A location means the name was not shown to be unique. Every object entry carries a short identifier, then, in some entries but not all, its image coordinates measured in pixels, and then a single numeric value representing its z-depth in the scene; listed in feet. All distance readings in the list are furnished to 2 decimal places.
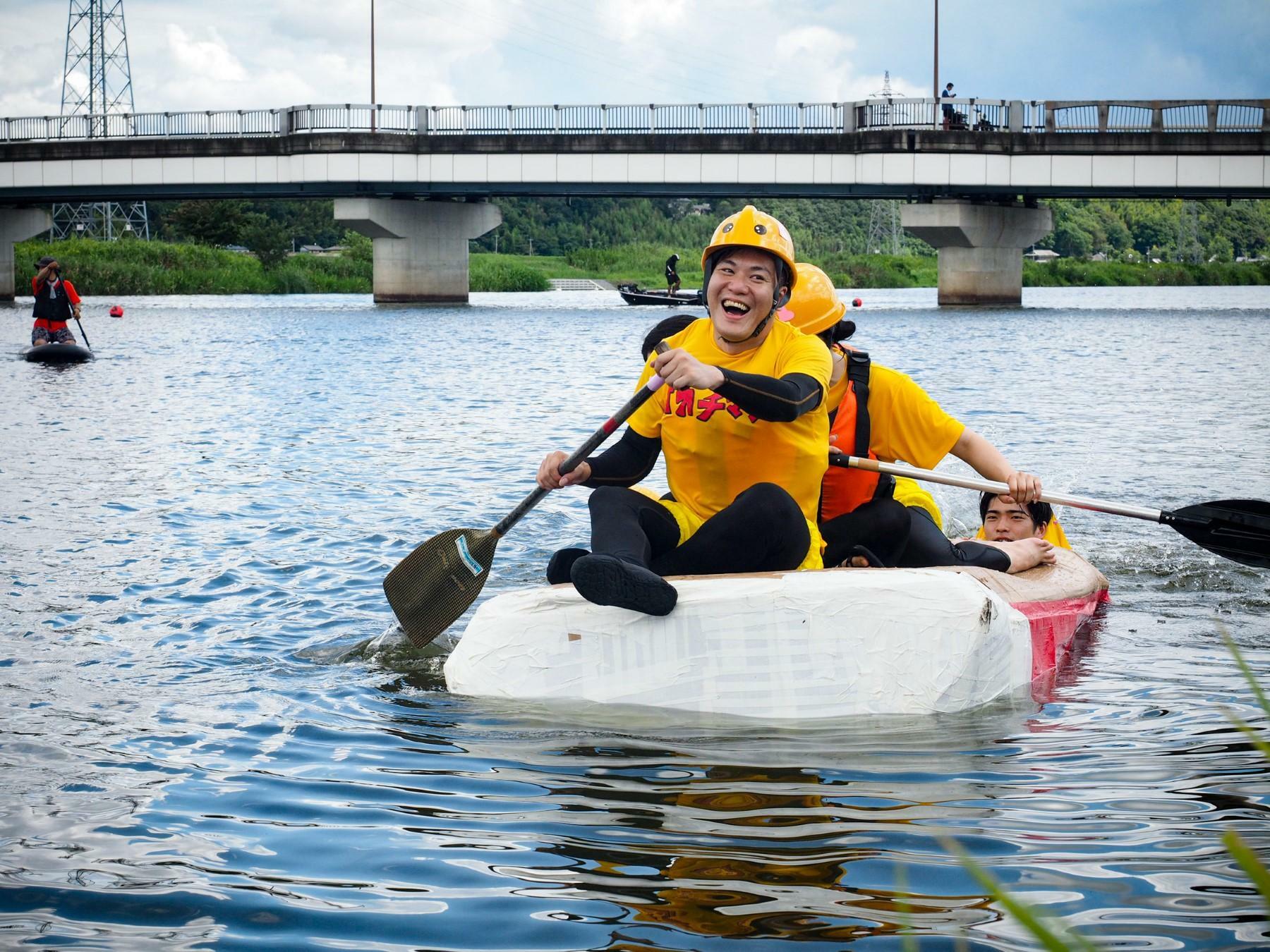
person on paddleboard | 81.00
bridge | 150.61
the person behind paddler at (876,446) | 20.99
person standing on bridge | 156.04
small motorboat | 176.04
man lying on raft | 26.45
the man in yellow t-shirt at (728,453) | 16.87
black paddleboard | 84.33
